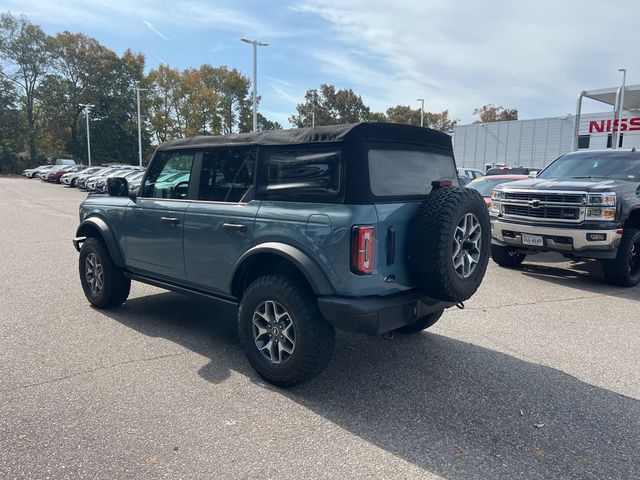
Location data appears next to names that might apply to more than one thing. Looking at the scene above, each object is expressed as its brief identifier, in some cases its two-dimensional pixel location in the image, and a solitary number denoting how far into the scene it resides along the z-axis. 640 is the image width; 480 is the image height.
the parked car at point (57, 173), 38.03
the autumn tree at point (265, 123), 91.62
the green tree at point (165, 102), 58.28
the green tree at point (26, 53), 58.53
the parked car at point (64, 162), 49.01
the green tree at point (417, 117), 75.19
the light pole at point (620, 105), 19.69
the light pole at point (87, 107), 53.39
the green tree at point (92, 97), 60.16
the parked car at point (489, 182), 10.90
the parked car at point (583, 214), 7.02
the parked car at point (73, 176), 33.61
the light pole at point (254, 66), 28.62
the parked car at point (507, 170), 24.94
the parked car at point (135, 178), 22.61
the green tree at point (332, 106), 72.94
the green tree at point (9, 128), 59.44
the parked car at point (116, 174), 26.90
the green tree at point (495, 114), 76.75
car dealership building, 27.27
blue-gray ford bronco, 3.37
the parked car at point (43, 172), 40.09
